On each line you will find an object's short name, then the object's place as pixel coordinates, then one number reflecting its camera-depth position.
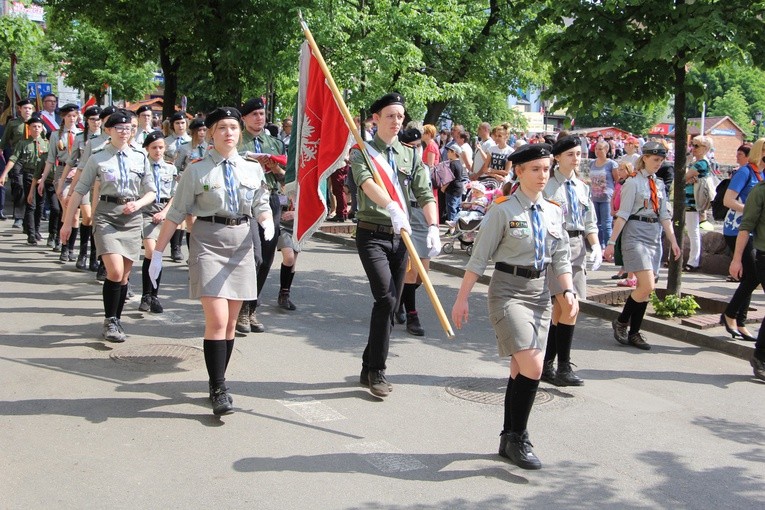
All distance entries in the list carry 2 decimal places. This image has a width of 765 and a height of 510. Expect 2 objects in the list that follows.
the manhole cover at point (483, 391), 6.54
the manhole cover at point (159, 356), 7.11
